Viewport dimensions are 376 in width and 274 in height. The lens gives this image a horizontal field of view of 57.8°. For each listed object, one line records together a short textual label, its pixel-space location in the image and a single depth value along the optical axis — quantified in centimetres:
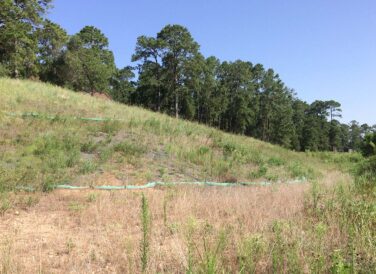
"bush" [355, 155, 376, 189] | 598
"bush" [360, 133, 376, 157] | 1447
